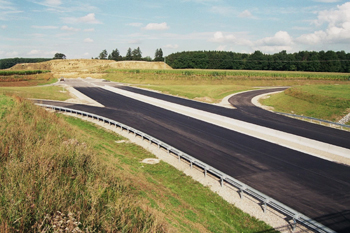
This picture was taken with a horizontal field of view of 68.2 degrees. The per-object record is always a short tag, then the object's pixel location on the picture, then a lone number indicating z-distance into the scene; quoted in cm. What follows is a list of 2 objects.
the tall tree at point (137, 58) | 19262
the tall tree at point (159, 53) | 19079
